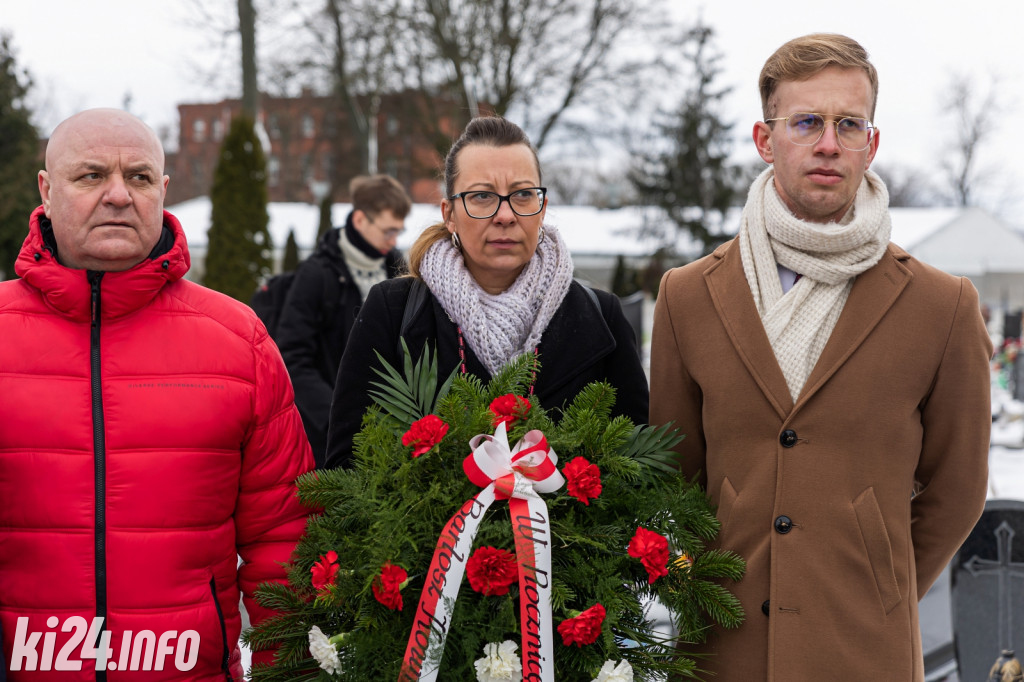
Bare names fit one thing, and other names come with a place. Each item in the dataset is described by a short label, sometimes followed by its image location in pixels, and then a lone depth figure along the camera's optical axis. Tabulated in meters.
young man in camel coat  2.10
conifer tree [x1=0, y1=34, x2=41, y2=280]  19.64
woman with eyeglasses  2.38
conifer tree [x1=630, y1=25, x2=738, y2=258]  25.73
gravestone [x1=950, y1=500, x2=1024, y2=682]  3.94
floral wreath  1.77
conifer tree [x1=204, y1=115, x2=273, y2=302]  13.39
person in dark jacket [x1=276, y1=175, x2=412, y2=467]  4.56
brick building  24.28
